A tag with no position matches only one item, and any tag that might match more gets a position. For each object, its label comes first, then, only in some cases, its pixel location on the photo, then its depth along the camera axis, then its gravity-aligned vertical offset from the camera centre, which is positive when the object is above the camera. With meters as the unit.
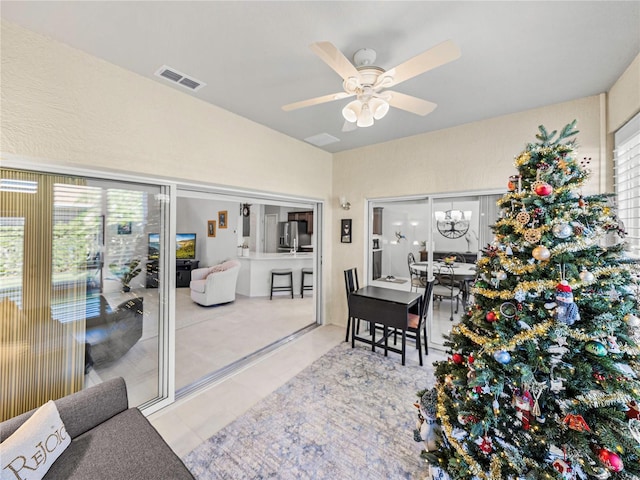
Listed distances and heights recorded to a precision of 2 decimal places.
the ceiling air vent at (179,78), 1.96 +1.28
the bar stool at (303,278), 5.74 -0.86
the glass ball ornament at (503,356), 1.17 -0.52
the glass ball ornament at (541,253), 1.17 -0.05
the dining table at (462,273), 3.32 -0.40
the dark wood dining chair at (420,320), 2.95 -0.93
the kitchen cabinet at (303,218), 4.74 +0.43
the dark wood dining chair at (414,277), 3.63 -0.50
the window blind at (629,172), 1.89 +0.55
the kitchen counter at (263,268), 5.30 -0.60
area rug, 1.68 -1.46
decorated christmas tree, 1.06 -0.47
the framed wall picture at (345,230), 3.98 +0.16
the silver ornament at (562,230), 1.17 +0.05
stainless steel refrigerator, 5.25 +0.11
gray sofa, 1.19 -1.05
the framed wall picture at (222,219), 3.82 +0.32
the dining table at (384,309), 2.96 -0.82
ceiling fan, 1.26 +0.92
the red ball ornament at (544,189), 1.23 +0.25
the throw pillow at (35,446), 1.05 -0.91
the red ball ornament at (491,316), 1.27 -0.37
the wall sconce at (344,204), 3.91 +0.56
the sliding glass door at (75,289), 1.61 -0.35
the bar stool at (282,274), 5.57 -0.79
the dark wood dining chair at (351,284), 3.52 -0.62
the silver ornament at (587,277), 1.11 -0.15
